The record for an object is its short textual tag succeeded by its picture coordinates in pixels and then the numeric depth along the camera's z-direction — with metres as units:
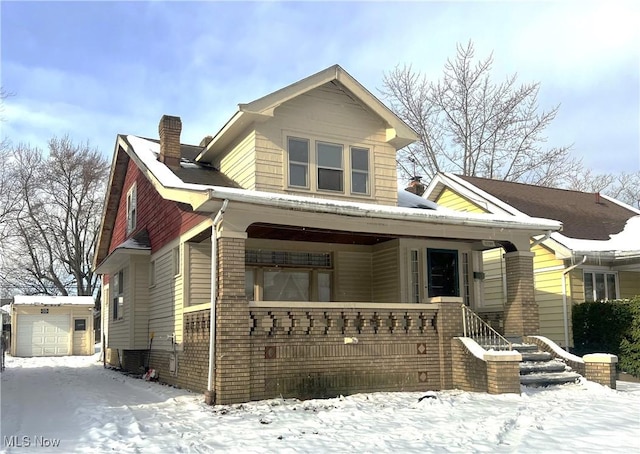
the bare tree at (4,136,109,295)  39.22
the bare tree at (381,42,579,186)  31.34
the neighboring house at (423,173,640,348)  16.50
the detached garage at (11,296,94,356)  29.09
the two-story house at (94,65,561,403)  10.52
